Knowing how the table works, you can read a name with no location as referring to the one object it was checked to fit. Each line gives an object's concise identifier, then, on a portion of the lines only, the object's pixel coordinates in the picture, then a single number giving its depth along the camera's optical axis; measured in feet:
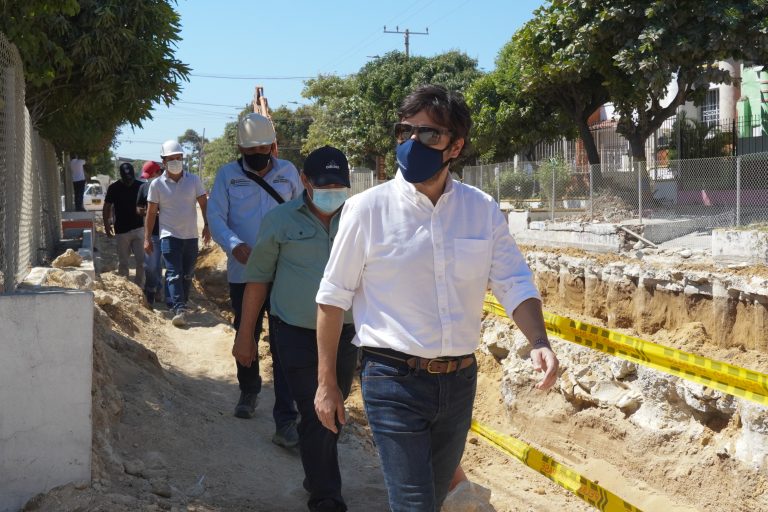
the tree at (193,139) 382.63
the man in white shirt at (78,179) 84.79
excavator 112.57
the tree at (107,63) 34.14
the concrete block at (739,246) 40.47
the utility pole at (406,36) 191.93
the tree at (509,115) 81.35
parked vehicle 143.32
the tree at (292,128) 246.06
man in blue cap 14.74
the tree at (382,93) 135.85
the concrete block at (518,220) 65.77
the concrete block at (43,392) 13.23
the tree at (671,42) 55.06
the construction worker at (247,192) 19.71
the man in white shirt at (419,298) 10.12
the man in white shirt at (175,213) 31.17
